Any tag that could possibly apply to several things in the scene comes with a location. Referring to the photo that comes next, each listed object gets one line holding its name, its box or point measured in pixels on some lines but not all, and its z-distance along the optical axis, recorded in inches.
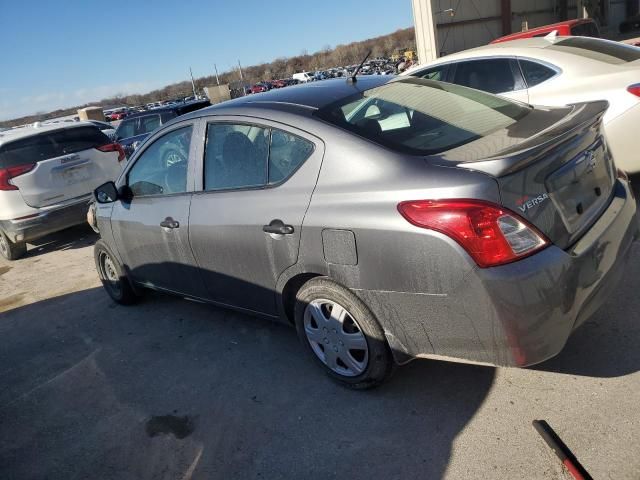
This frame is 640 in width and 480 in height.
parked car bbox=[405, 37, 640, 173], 174.7
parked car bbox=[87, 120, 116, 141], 716.2
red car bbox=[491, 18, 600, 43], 417.7
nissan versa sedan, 88.2
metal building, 745.0
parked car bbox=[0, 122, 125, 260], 276.4
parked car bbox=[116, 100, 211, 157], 461.1
